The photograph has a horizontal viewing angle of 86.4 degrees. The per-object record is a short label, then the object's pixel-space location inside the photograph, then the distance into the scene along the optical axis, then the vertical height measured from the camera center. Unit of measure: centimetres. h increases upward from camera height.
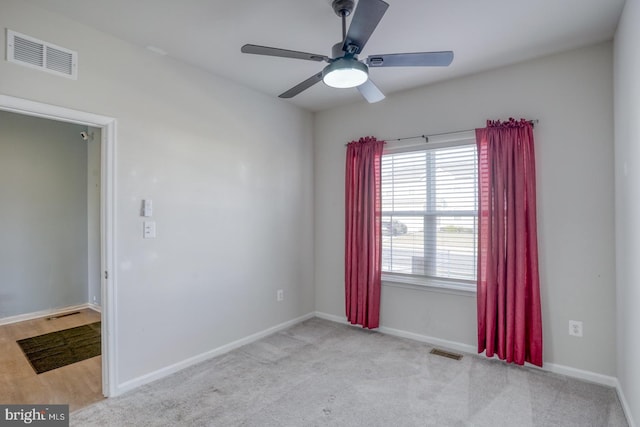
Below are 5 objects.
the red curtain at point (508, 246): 283 -28
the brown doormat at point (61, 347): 301 -131
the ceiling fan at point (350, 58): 187 +92
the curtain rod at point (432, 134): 288 +79
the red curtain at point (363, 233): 373 -21
